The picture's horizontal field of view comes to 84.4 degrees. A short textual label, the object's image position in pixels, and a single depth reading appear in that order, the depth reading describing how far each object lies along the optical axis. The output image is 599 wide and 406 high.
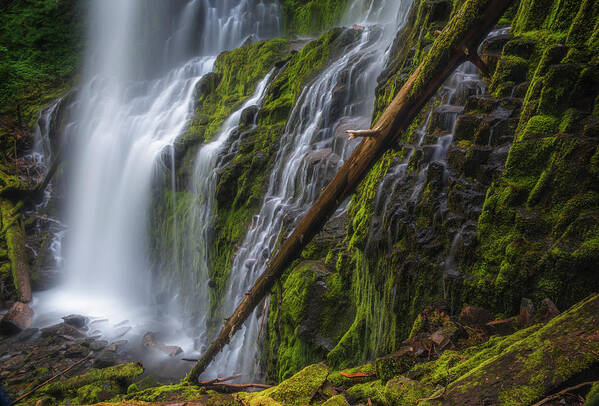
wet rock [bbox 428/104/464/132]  4.14
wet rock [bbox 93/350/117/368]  7.65
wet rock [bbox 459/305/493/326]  2.61
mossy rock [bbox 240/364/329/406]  2.45
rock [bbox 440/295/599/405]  1.47
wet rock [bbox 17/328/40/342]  9.02
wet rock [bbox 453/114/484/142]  3.49
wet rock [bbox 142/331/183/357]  8.46
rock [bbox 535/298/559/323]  2.17
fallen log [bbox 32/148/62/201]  14.45
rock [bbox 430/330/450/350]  2.53
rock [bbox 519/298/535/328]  2.30
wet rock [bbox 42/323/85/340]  9.03
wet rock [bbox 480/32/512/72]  4.03
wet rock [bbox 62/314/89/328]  9.89
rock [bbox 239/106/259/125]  11.22
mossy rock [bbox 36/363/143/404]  5.21
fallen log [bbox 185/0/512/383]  2.29
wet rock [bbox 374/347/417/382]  2.53
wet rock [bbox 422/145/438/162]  3.92
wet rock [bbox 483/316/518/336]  2.39
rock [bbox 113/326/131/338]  9.55
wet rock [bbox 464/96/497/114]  3.49
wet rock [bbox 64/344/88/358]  8.23
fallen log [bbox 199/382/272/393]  3.83
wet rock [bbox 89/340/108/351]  8.56
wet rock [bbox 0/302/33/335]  9.09
